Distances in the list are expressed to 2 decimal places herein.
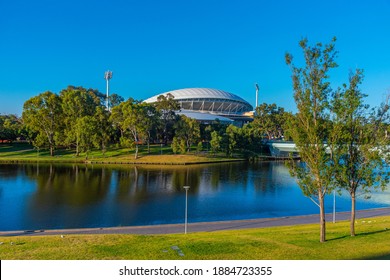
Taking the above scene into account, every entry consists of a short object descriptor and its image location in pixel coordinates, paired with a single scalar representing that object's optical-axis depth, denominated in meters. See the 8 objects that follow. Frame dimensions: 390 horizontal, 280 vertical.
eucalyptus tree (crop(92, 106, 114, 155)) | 68.99
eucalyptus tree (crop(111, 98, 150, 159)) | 65.75
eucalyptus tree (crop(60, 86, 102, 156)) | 71.43
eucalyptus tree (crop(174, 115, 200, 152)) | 72.31
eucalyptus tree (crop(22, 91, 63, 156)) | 72.88
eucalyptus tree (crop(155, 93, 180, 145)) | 80.06
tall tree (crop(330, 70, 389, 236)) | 13.34
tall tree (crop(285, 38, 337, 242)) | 13.27
